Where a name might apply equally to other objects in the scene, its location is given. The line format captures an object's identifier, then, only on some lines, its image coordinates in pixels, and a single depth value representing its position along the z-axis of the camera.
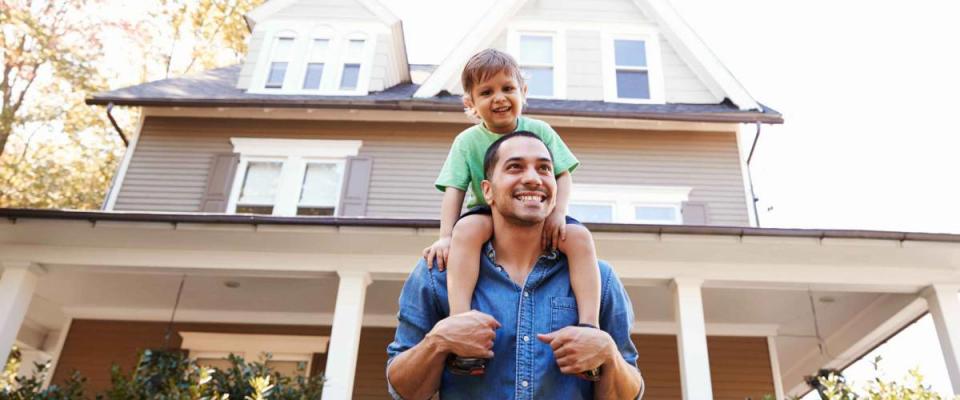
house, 6.85
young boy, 1.77
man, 1.60
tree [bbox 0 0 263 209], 17.02
